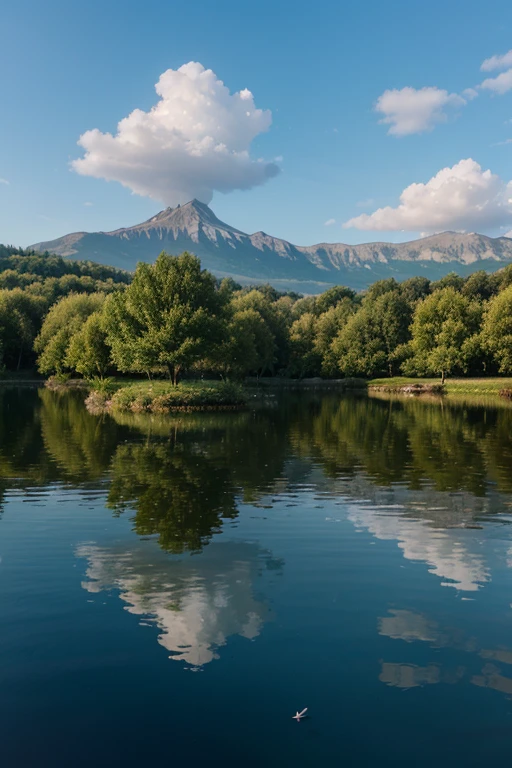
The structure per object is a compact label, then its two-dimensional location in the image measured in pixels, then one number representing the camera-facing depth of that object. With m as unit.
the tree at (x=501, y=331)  101.12
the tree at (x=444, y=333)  106.06
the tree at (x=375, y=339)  123.44
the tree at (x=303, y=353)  132.12
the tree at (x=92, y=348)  84.06
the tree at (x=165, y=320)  66.00
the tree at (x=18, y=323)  124.06
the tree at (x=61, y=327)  105.69
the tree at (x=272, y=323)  125.25
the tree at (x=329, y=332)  129.50
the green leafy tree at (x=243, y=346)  91.82
